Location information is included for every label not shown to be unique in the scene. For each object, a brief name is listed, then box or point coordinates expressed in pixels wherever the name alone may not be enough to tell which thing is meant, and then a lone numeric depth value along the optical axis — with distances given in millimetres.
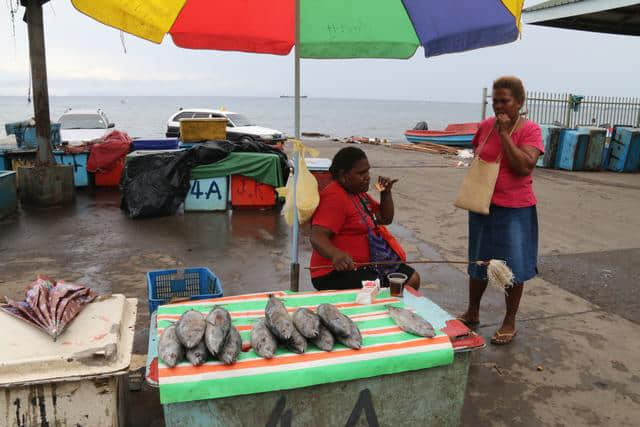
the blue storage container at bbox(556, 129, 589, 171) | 13801
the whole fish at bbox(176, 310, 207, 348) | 2199
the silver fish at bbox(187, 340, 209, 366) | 2145
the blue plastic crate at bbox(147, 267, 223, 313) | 3625
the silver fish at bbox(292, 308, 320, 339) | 2338
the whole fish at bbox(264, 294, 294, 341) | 2311
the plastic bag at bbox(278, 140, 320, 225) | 3258
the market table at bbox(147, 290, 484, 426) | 2096
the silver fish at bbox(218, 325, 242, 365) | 2164
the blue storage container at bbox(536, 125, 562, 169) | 14328
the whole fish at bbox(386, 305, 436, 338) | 2482
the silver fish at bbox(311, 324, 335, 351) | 2314
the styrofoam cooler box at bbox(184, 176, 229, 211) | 8031
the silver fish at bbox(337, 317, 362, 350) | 2336
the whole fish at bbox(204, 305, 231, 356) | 2189
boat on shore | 20203
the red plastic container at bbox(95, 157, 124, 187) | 9844
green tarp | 7988
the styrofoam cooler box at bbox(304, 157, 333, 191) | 7984
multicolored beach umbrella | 3303
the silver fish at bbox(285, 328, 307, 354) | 2291
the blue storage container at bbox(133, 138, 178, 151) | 9762
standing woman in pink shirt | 3414
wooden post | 7895
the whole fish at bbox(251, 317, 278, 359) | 2240
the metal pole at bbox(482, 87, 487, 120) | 17859
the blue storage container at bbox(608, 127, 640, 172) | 13711
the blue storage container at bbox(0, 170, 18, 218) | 7391
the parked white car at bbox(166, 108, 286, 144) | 16844
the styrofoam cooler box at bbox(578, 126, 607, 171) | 13797
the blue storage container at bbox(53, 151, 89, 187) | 9375
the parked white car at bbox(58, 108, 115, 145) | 13718
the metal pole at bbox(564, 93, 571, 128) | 17250
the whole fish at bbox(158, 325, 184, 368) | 2133
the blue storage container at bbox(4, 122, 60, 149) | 12070
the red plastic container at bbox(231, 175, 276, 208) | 8297
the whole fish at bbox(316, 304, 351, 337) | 2369
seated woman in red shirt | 3225
